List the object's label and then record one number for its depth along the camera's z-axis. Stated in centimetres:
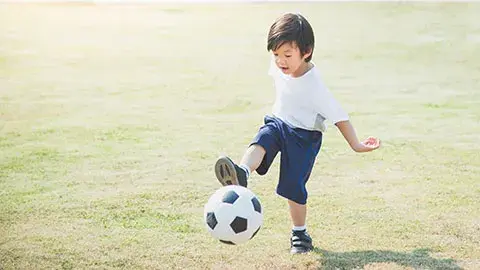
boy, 563
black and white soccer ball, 530
